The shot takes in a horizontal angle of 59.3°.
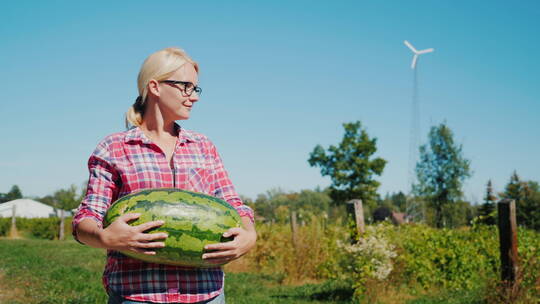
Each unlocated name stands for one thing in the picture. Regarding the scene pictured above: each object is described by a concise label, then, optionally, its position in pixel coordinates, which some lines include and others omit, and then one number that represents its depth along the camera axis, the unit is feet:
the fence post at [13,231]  118.65
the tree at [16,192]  305.36
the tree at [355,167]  145.79
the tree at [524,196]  123.24
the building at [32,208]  265.73
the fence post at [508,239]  22.98
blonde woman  7.02
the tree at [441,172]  139.54
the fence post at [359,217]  29.30
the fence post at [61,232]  113.19
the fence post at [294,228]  40.22
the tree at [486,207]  123.06
